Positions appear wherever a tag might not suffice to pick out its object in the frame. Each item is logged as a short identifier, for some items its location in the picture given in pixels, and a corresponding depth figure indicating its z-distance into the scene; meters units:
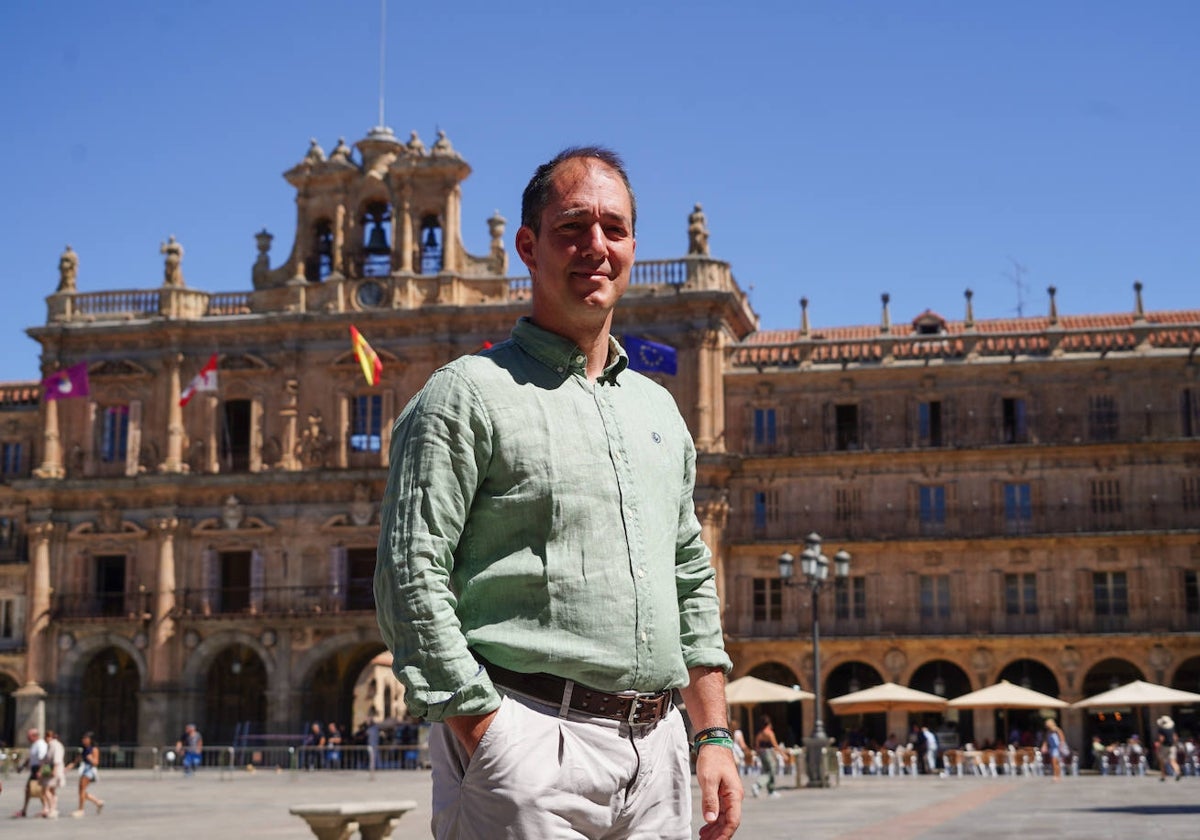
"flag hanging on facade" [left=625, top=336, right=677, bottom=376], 41.78
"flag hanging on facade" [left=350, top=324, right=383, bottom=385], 43.44
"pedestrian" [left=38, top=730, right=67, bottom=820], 22.97
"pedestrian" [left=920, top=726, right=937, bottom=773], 38.41
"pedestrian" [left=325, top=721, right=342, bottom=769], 41.19
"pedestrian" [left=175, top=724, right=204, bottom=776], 41.06
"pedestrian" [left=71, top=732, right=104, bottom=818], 23.83
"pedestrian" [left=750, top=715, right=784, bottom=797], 27.19
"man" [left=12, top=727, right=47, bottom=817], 23.55
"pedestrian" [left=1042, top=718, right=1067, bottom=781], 34.59
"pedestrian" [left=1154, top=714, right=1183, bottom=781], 33.29
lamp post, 28.89
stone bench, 13.27
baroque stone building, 46.44
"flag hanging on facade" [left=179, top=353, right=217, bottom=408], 44.66
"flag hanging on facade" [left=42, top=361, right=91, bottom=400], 45.38
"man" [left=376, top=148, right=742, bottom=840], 3.34
